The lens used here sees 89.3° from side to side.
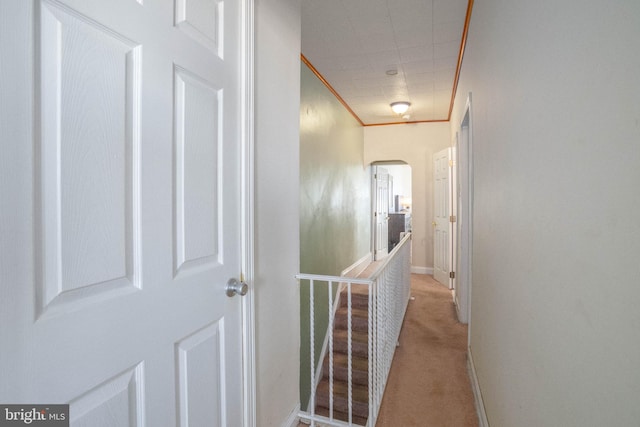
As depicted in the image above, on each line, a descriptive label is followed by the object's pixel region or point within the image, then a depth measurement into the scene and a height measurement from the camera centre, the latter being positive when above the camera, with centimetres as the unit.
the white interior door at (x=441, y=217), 433 -11
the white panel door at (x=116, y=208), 61 +1
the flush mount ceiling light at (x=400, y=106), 442 +142
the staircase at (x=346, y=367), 348 -183
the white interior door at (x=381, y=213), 646 -7
